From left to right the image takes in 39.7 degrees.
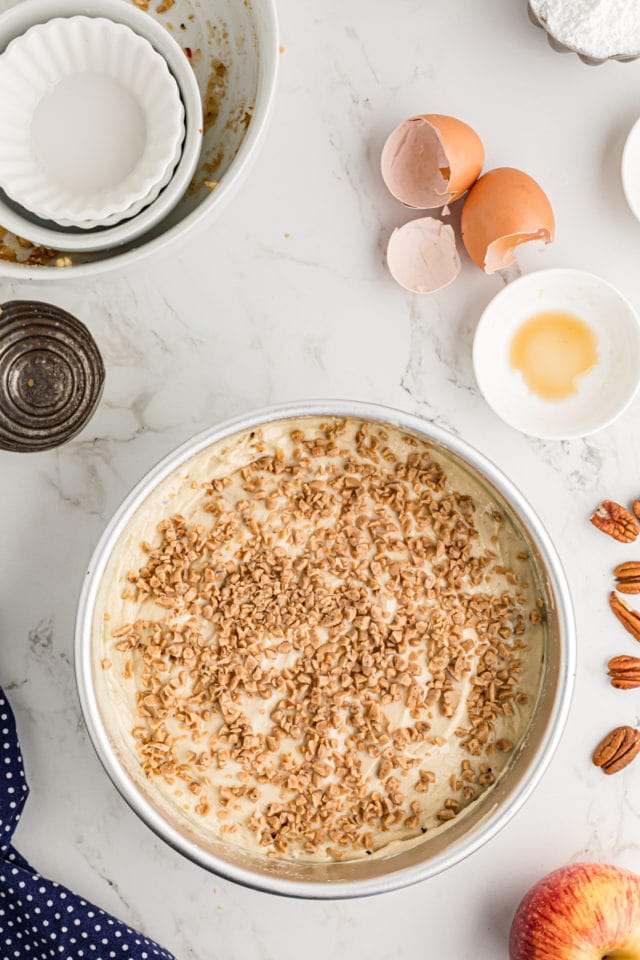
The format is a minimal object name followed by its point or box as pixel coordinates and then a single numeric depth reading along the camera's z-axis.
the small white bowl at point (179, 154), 1.00
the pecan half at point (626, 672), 1.14
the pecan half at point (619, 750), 1.13
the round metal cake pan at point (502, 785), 0.98
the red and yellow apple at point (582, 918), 1.05
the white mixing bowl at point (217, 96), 1.01
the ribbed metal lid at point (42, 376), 1.01
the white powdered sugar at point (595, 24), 1.02
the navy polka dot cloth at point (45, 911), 1.09
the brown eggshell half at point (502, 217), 1.02
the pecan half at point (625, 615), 1.14
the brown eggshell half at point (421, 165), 1.06
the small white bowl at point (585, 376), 1.09
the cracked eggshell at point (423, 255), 1.09
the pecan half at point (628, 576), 1.14
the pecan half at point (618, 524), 1.13
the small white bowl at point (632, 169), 1.09
